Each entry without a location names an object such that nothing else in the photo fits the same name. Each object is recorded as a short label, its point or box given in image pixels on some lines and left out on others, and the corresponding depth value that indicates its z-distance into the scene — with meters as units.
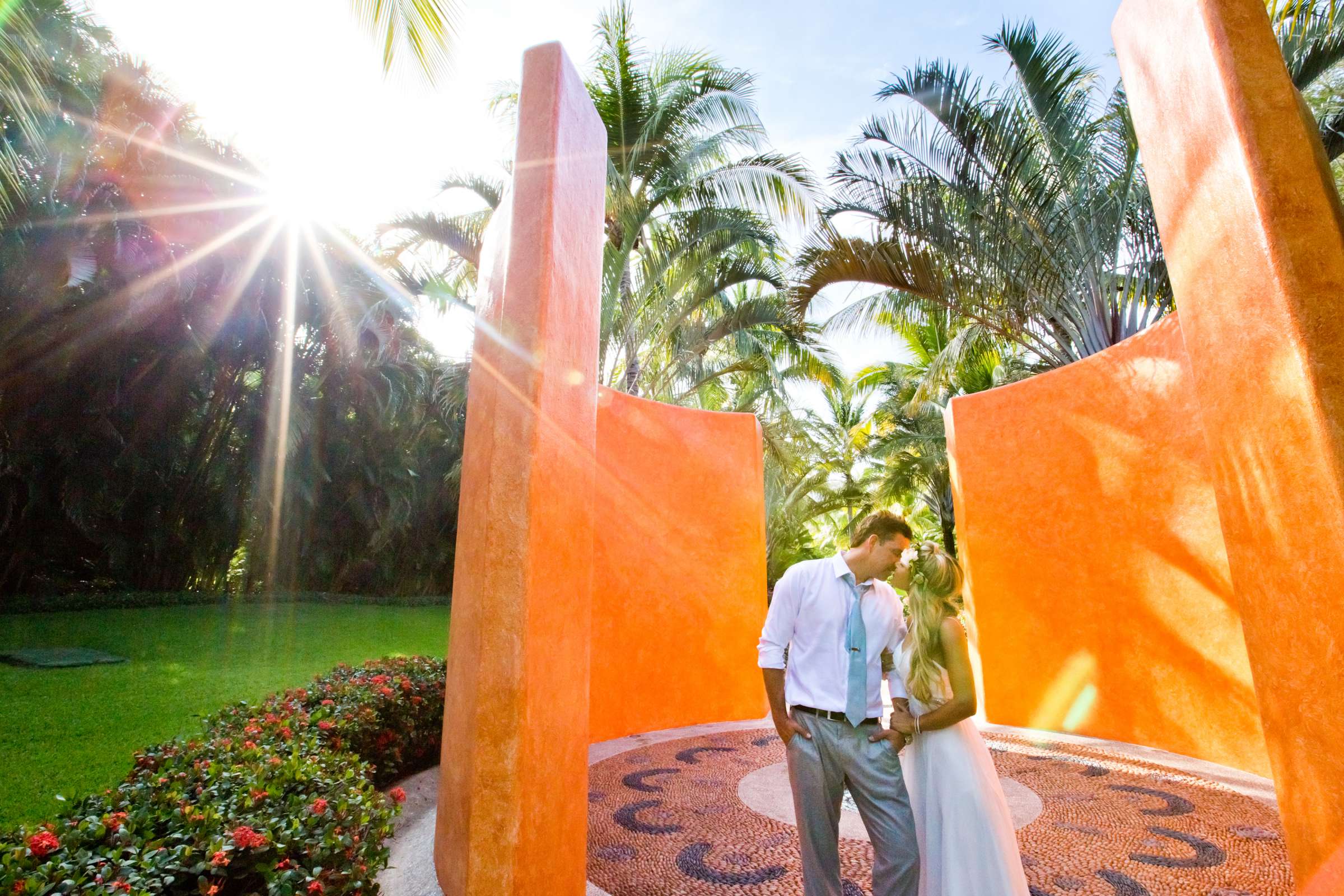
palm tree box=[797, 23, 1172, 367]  6.61
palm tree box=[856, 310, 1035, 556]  15.34
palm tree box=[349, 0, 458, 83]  4.39
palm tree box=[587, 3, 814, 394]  7.79
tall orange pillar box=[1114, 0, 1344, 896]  1.92
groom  2.24
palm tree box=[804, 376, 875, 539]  17.31
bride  2.38
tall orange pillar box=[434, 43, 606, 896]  2.35
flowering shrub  1.86
